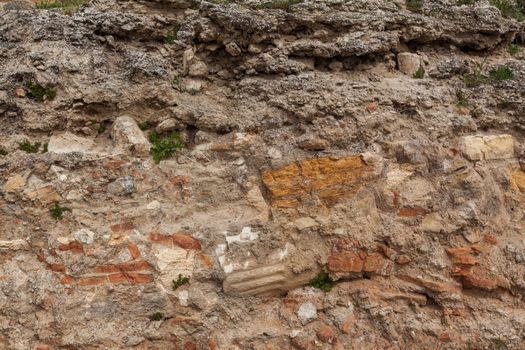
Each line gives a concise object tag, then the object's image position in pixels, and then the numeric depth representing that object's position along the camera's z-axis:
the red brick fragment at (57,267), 3.73
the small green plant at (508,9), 5.52
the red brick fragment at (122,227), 3.87
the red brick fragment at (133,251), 3.82
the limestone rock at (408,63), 4.94
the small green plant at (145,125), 4.32
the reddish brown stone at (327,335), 3.81
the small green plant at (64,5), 4.78
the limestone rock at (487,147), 4.48
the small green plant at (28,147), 4.00
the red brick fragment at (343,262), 4.07
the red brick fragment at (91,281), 3.73
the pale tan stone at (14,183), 3.80
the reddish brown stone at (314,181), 4.17
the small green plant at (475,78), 4.83
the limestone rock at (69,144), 4.03
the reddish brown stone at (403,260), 4.10
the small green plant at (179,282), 3.84
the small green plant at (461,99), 4.70
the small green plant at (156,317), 3.75
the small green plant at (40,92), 4.12
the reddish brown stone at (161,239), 3.90
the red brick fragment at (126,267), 3.77
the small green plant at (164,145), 4.18
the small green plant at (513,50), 5.29
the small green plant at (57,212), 3.84
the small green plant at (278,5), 4.77
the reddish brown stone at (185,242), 3.92
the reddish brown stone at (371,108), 4.46
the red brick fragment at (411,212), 4.23
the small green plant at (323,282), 4.05
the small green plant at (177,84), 4.46
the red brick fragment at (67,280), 3.71
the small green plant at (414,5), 5.21
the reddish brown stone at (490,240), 4.24
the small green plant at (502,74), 4.83
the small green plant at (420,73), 4.87
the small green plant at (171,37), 4.66
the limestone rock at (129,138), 4.09
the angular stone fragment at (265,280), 3.88
